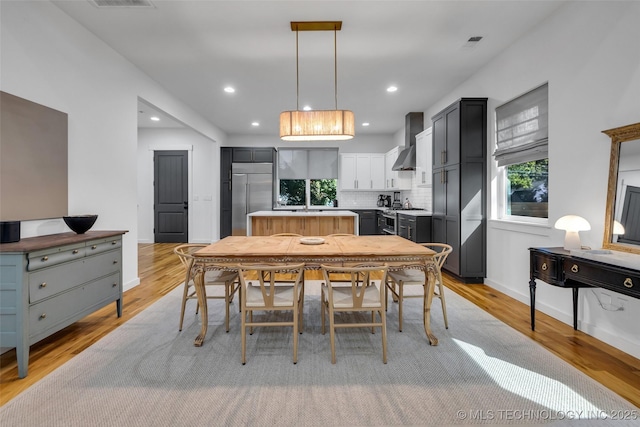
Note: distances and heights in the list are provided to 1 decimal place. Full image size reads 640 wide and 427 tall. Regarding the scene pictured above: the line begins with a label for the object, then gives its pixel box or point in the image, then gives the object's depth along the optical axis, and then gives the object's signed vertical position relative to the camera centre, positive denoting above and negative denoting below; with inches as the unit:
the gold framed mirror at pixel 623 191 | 87.7 +4.9
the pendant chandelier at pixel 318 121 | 124.6 +34.6
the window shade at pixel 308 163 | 322.7 +45.4
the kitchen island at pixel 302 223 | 204.7 -10.9
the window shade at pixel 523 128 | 126.2 +35.1
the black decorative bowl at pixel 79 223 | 108.8 -6.0
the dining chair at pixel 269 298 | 86.0 -26.8
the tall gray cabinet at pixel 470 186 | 163.2 +11.2
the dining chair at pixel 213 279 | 105.6 -25.8
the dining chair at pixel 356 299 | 85.7 -27.3
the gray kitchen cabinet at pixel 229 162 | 312.7 +44.8
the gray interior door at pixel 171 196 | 312.0 +10.2
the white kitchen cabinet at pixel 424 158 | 212.8 +35.0
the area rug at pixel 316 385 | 65.8 -44.1
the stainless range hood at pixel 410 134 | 246.1 +59.3
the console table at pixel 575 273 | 76.6 -18.6
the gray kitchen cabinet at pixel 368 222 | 311.4 -15.2
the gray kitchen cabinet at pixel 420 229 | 201.5 -14.3
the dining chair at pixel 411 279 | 105.8 -25.2
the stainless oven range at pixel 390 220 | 244.8 -11.3
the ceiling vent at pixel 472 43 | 135.3 +73.8
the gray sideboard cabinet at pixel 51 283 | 79.6 -23.0
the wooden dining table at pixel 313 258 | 95.3 -15.9
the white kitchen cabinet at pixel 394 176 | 273.8 +28.9
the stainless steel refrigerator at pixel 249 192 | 311.0 +14.5
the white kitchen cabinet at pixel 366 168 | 317.1 +39.8
